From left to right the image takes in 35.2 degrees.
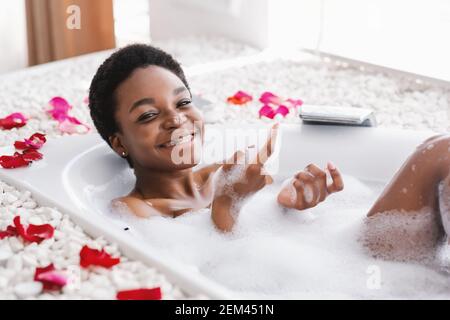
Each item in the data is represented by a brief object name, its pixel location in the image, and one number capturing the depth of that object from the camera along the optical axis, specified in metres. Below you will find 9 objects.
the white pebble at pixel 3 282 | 1.37
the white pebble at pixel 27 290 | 1.34
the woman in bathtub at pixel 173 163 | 1.71
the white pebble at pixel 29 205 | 1.74
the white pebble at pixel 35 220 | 1.63
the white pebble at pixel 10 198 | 1.78
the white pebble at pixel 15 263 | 1.44
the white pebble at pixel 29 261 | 1.45
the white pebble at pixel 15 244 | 1.53
